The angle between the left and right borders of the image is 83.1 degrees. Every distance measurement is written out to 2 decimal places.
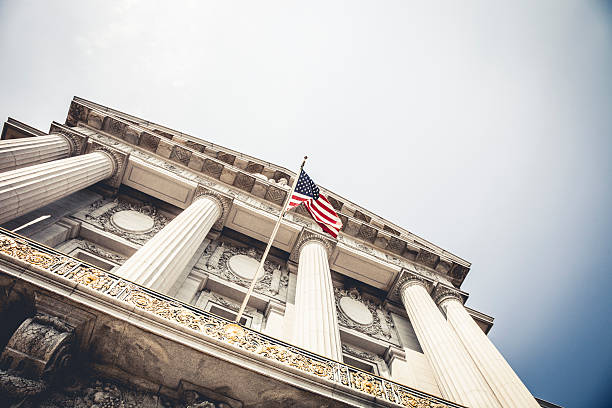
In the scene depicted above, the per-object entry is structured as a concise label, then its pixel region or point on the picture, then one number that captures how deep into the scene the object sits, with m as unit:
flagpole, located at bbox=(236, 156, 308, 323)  11.99
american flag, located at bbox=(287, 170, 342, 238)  12.70
